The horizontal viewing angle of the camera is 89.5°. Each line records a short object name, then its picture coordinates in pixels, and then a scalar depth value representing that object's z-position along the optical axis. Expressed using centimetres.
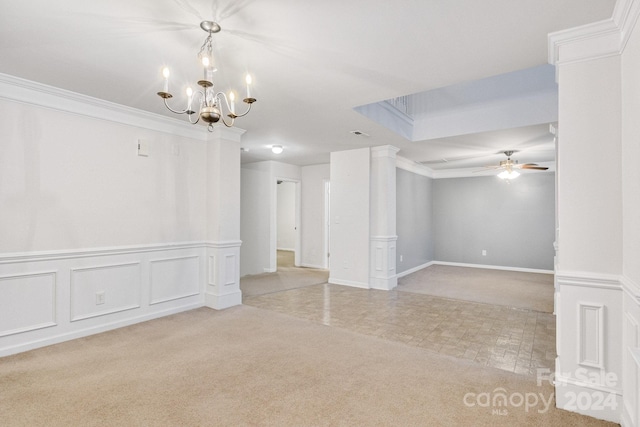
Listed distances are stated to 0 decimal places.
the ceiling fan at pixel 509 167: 546
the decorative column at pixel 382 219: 552
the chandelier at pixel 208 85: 199
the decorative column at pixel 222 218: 433
